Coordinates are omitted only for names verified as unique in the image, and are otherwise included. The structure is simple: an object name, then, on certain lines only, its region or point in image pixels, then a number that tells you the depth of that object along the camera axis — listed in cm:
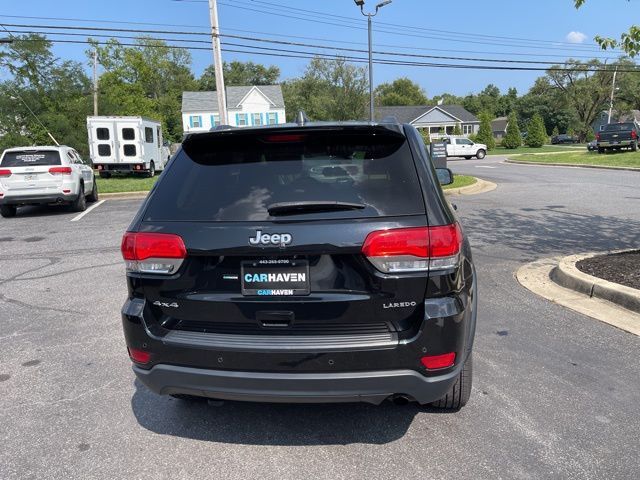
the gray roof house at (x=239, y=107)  6431
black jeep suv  250
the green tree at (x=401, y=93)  10169
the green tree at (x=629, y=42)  554
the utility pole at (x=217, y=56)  2084
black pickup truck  3005
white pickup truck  3941
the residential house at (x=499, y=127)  10562
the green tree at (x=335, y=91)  5891
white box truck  2325
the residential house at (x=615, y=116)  7944
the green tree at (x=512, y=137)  5459
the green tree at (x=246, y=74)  10269
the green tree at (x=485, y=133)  5037
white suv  1185
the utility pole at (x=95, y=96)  3239
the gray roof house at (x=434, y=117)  7656
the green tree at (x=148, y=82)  5522
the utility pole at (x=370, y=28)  2417
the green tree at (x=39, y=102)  3148
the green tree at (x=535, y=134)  5309
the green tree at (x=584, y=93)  7675
